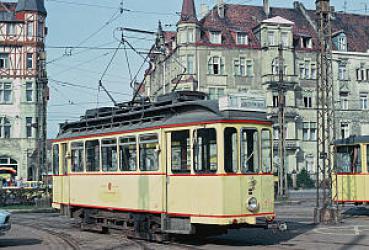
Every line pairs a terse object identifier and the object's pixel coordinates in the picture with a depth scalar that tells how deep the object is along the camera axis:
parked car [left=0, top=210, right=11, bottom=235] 14.65
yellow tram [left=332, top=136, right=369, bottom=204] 22.84
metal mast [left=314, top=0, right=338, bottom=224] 20.52
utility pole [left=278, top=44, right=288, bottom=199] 32.41
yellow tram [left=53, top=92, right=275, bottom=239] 13.41
